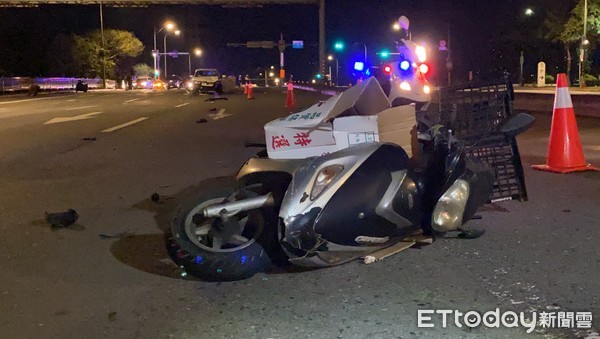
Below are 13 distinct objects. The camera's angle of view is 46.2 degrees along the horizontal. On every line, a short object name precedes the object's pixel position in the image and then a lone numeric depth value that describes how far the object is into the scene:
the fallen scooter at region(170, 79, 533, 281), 4.31
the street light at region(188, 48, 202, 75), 109.25
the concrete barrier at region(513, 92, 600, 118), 17.88
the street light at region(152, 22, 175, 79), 84.44
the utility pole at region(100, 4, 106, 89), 68.44
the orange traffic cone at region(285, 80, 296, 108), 26.11
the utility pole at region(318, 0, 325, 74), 56.09
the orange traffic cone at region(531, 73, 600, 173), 8.56
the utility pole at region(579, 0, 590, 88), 40.47
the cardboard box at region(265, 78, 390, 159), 4.93
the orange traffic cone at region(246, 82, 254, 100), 33.95
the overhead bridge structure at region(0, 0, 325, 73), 51.81
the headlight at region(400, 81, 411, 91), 5.29
